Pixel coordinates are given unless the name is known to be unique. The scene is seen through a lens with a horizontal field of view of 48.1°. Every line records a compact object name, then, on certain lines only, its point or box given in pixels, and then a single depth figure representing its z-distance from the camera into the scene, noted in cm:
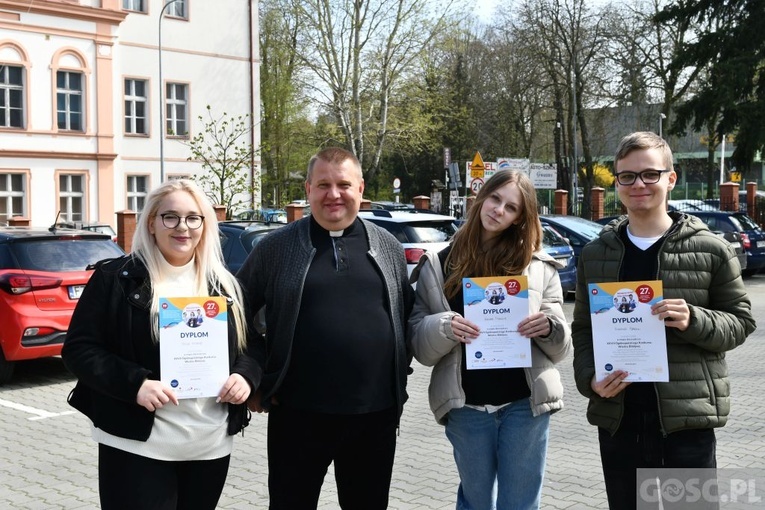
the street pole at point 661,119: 4214
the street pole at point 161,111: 3450
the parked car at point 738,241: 2023
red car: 911
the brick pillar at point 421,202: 3550
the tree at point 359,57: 4138
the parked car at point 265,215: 2953
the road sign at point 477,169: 2447
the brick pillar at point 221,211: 2582
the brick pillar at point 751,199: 3067
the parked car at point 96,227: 2398
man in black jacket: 352
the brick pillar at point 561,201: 3309
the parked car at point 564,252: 1553
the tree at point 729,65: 2825
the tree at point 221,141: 3623
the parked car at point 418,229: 1353
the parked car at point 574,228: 1747
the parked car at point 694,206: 3077
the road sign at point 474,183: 2281
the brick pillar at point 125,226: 2575
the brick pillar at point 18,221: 2969
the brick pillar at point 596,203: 3266
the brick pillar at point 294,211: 2730
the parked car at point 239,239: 1223
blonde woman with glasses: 317
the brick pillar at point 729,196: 3030
